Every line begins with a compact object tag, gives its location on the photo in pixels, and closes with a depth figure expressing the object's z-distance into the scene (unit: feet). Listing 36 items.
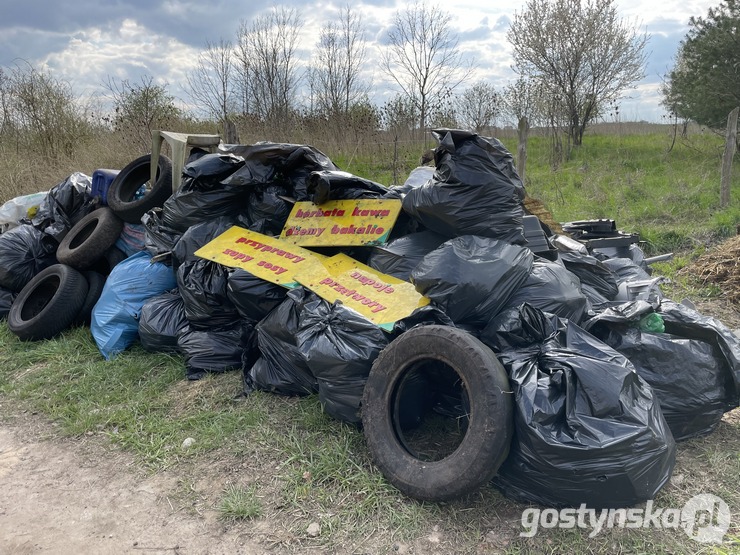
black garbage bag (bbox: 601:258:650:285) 12.71
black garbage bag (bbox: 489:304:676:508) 6.61
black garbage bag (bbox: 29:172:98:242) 17.38
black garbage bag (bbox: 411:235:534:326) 8.68
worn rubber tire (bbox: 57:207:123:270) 15.08
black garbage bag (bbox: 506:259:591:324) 8.98
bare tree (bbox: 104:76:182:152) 33.27
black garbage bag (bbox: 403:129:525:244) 9.61
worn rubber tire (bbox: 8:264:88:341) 14.37
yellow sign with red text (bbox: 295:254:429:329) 9.26
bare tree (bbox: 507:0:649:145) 45.34
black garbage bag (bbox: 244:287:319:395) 10.20
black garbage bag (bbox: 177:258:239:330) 11.83
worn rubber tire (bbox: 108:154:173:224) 15.43
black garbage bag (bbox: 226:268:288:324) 10.99
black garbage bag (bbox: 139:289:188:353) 12.59
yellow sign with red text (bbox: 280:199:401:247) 11.23
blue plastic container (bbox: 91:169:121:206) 17.01
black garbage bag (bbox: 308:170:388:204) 12.00
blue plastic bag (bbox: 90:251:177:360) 13.34
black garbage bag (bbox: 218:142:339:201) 12.70
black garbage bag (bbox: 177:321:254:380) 11.78
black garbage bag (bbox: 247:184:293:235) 12.99
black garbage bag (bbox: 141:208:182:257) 14.25
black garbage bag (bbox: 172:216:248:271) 13.14
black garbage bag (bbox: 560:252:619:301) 11.17
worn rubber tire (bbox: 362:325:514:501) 6.91
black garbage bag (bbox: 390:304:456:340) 8.64
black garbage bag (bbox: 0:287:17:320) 16.85
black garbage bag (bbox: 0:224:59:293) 16.42
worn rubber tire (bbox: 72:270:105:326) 14.94
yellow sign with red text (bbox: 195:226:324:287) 11.14
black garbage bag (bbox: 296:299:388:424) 8.64
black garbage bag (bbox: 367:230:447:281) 10.41
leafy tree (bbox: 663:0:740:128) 34.37
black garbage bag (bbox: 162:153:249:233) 13.16
